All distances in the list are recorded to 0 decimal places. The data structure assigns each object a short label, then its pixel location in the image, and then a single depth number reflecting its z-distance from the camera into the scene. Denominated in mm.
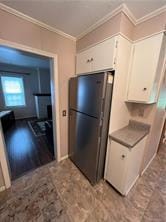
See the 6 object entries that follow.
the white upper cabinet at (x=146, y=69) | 1234
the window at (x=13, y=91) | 4461
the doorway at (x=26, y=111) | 2068
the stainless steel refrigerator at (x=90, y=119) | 1316
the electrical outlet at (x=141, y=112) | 1661
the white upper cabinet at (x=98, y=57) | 1266
